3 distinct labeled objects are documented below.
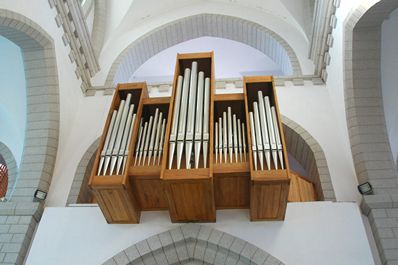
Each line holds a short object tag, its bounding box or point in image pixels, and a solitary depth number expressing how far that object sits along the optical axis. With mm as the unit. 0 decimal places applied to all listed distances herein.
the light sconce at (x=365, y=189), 5406
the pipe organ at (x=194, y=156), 4797
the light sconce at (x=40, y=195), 5845
